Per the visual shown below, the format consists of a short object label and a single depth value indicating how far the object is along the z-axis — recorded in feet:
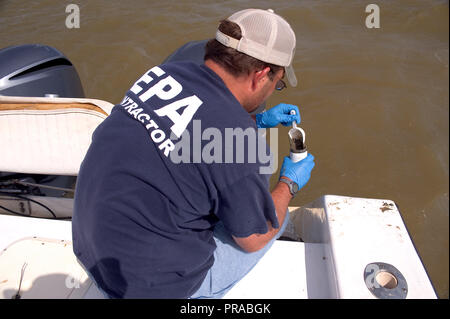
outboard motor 6.37
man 2.96
